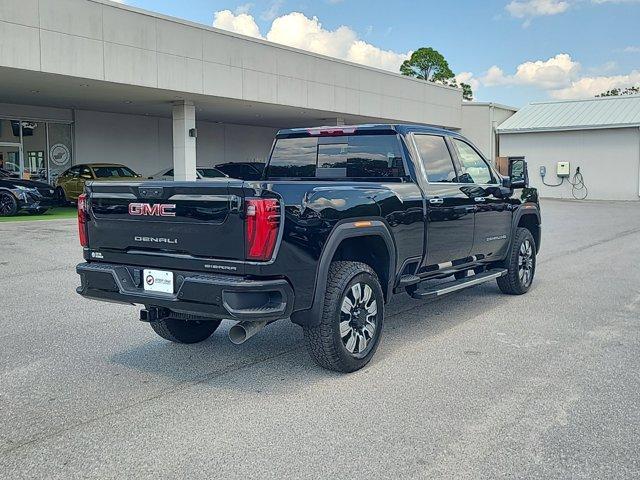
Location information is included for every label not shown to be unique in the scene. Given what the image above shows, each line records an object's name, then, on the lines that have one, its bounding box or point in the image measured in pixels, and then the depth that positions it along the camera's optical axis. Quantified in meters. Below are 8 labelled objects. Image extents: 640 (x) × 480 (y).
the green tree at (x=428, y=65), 62.56
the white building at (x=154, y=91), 17.11
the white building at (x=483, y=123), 36.41
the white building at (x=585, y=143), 31.19
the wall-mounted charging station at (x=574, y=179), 32.56
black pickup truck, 4.38
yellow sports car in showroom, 22.30
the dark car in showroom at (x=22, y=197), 18.12
